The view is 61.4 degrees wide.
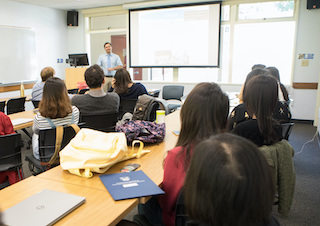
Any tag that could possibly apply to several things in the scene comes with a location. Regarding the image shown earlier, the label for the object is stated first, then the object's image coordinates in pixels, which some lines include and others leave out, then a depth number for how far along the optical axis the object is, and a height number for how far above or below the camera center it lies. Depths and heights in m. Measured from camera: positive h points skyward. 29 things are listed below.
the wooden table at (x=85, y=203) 1.13 -0.63
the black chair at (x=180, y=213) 1.12 -0.62
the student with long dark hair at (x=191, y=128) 1.32 -0.30
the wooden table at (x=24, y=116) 2.89 -0.60
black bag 2.60 -0.38
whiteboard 6.48 +0.28
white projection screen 6.68 +0.83
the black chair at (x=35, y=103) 4.28 -0.58
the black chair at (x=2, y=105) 4.01 -0.57
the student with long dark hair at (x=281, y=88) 3.46 -0.25
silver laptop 1.08 -0.60
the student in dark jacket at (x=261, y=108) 1.74 -0.25
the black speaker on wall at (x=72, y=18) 8.07 +1.44
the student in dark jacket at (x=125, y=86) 3.68 -0.26
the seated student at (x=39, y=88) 4.09 -0.34
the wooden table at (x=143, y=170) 1.48 -0.62
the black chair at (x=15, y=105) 4.25 -0.62
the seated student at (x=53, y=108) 2.30 -0.36
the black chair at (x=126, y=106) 3.68 -0.53
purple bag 2.02 -0.48
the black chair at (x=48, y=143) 2.20 -0.63
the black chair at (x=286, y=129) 2.30 -0.52
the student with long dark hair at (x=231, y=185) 0.72 -0.31
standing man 6.89 +0.13
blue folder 1.32 -0.61
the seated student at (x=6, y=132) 2.20 -0.60
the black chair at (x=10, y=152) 2.09 -0.68
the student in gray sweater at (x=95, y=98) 2.80 -0.33
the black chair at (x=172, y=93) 5.93 -0.55
